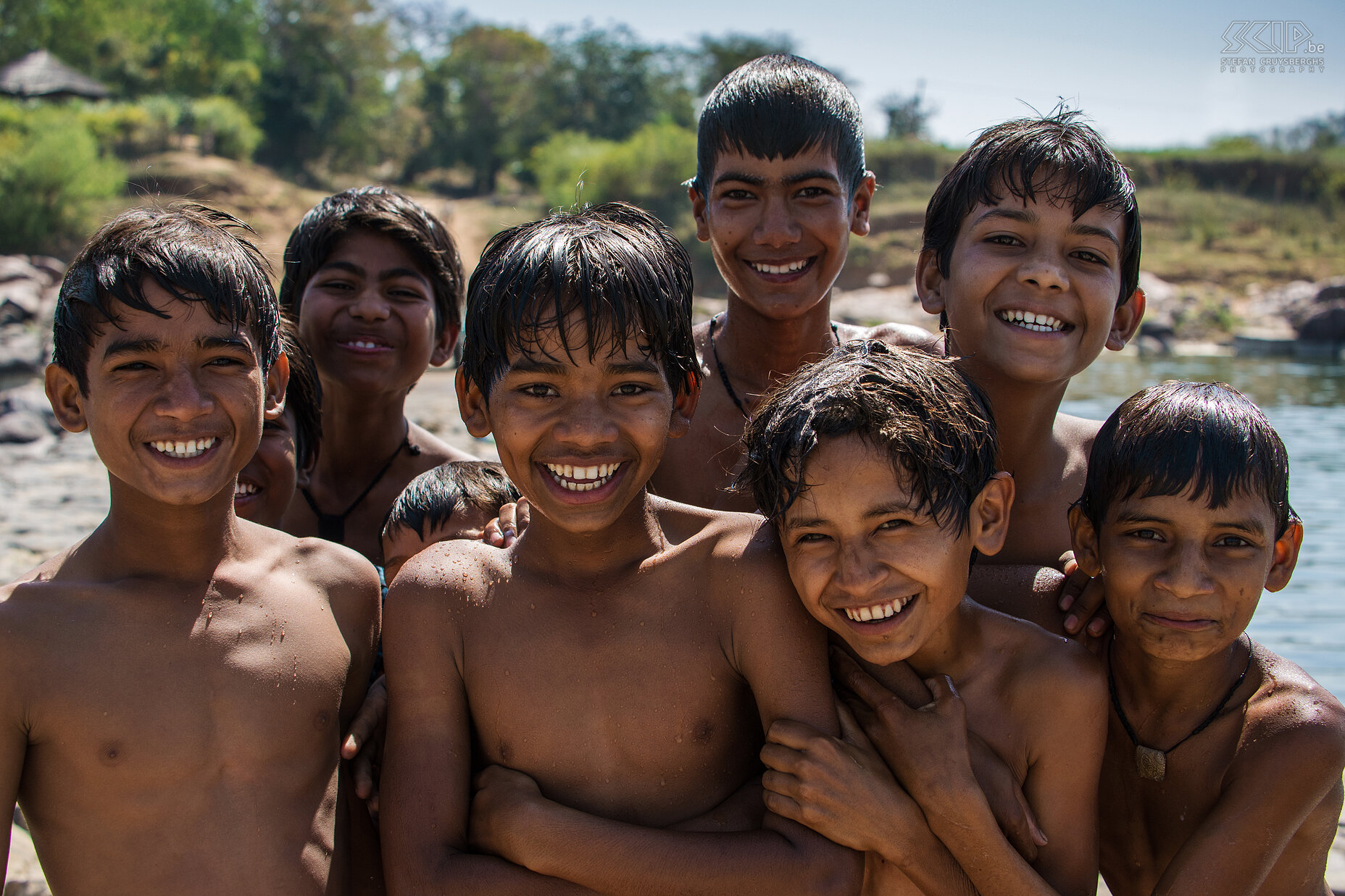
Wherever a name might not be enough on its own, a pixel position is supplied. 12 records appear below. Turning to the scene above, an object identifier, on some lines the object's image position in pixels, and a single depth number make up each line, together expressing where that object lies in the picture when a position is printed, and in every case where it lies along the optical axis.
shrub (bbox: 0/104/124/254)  21.59
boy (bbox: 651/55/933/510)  3.21
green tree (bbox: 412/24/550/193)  41.66
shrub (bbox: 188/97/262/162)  31.95
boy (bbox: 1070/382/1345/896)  2.22
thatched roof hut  28.75
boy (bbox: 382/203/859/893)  2.09
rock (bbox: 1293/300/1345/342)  24.45
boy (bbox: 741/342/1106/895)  2.05
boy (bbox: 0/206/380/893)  2.08
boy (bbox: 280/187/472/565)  3.57
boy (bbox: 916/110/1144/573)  2.76
